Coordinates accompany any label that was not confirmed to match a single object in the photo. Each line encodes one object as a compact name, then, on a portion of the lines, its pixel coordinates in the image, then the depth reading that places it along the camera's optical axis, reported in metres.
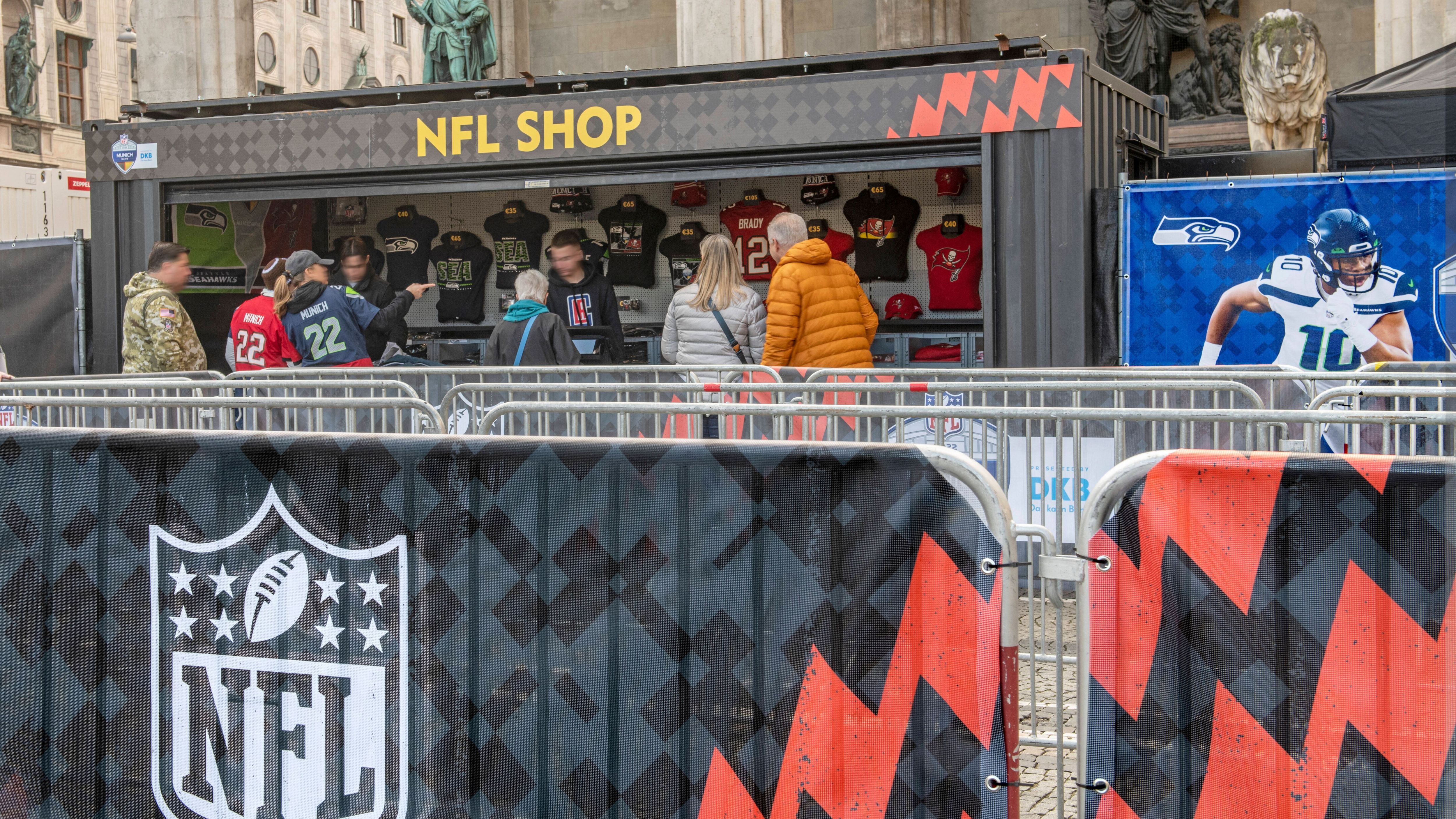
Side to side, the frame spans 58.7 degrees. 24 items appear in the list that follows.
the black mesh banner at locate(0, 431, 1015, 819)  3.12
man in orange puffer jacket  9.71
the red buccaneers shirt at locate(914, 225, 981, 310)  14.05
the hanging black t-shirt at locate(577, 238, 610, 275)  15.59
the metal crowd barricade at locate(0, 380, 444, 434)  6.25
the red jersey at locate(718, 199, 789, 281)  14.93
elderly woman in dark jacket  9.87
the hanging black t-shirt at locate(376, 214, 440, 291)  16.30
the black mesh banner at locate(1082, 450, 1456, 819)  2.79
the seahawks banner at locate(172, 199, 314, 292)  15.47
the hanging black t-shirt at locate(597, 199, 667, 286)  15.36
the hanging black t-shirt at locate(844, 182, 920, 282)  14.41
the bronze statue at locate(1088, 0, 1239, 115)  19.89
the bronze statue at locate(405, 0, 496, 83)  19.27
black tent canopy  10.52
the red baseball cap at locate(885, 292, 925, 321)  14.41
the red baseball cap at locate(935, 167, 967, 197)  13.97
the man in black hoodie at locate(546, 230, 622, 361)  12.80
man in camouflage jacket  10.32
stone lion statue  14.23
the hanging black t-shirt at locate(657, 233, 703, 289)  15.24
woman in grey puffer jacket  10.11
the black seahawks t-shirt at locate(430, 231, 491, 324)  16.03
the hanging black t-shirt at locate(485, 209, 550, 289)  15.88
